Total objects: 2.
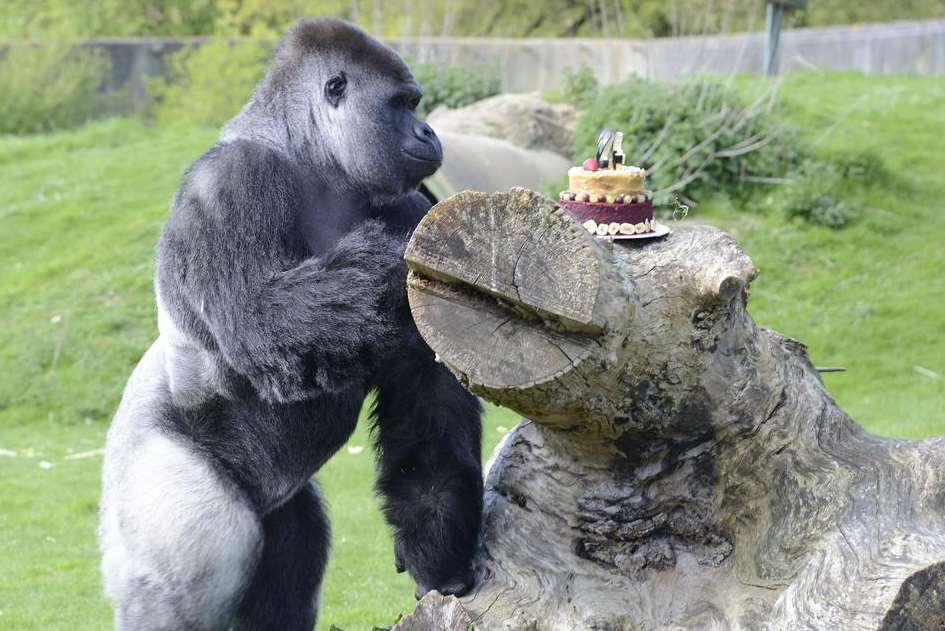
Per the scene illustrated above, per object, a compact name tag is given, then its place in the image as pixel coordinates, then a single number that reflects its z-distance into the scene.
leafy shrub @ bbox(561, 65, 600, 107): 10.47
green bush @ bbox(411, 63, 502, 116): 11.68
